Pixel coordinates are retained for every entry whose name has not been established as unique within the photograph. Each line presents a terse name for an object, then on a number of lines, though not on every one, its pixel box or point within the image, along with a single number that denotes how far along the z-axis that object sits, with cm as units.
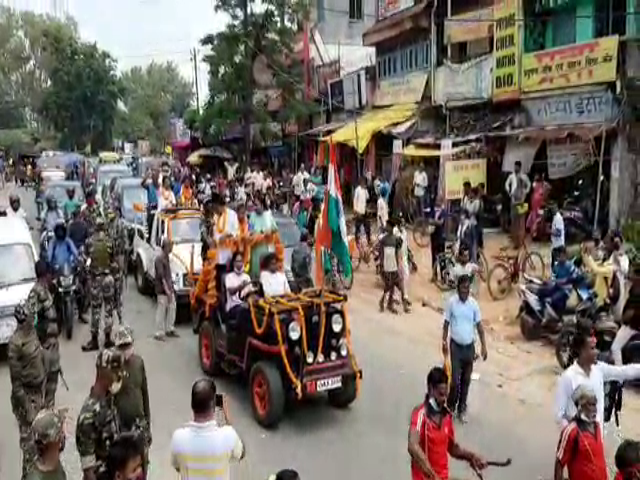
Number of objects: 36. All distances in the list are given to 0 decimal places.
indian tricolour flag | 1178
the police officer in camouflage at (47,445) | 418
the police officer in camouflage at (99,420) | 495
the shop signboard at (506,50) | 1912
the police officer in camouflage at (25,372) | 680
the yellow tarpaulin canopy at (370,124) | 2506
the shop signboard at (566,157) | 1750
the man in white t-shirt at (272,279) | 948
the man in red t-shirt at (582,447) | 489
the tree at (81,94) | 6091
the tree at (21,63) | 7594
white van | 1098
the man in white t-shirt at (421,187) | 2206
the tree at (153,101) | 8069
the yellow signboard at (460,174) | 1922
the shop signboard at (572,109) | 1653
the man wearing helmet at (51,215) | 1666
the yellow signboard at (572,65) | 1617
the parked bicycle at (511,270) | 1468
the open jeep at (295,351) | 843
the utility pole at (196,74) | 4819
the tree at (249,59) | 3162
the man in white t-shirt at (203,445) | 460
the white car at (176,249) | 1352
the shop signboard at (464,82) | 2070
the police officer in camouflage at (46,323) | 722
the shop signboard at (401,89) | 2467
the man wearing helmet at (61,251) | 1235
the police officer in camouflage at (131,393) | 581
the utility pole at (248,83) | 3156
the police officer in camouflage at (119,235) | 1645
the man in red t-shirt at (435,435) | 492
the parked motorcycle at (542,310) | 1119
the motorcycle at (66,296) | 1227
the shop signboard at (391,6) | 2616
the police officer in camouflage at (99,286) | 1173
